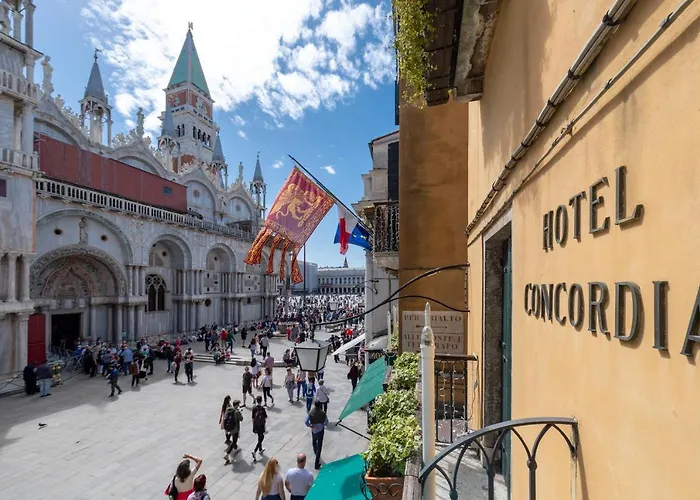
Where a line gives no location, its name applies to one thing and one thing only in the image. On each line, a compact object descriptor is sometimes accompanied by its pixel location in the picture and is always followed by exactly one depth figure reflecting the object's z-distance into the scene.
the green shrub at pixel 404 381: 6.39
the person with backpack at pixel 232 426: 9.98
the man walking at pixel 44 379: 15.69
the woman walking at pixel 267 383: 14.34
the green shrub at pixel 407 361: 6.93
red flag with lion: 13.38
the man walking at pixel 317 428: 9.65
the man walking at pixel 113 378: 15.34
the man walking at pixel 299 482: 6.98
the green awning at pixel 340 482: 5.96
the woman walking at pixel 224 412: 10.12
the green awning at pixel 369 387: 8.57
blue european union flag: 14.75
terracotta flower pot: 4.31
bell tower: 45.00
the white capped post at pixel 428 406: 2.93
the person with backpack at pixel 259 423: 10.09
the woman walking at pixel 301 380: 15.23
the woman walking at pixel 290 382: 15.06
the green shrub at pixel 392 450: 4.31
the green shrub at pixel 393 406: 5.34
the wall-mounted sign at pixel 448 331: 7.37
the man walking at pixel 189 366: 17.97
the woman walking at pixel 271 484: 6.37
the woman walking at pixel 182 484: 6.21
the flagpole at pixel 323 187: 12.70
